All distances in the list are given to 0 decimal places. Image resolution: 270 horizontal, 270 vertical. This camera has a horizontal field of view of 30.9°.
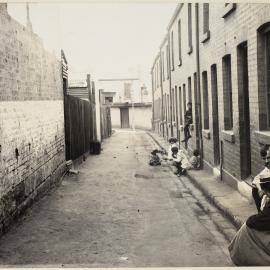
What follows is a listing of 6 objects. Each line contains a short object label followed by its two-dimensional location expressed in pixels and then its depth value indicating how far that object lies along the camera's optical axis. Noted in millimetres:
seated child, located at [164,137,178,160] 14430
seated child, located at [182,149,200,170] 14133
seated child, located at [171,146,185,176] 13912
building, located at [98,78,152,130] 51844
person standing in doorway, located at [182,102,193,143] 16609
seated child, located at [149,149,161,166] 16383
